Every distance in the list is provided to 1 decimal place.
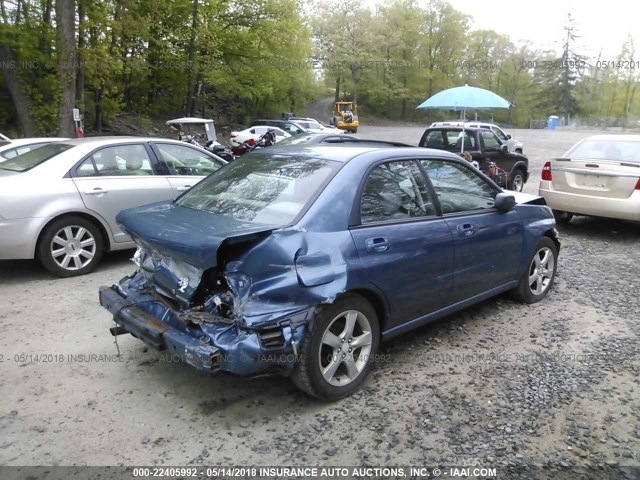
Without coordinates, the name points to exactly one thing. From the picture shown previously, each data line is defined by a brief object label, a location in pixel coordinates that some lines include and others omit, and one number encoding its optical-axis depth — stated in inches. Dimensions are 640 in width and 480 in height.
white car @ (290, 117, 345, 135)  1190.5
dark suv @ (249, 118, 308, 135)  1144.2
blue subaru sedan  116.9
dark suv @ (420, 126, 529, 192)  450.3
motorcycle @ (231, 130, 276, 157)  647.1
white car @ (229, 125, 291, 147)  945.5
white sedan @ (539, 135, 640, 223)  293.4
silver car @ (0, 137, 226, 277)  211.2
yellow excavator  1659.7
